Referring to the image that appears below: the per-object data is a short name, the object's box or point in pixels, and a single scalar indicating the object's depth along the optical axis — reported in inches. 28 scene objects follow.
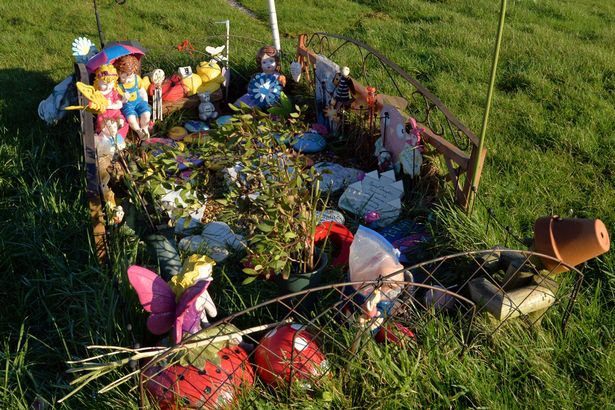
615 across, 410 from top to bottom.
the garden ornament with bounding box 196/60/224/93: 196.9
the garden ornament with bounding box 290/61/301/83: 204.4
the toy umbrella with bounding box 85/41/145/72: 170.1
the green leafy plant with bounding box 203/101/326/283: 105.8
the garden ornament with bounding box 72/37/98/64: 184.4
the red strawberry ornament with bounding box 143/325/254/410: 89.8
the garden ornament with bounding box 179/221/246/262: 128.8
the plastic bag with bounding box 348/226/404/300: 106.4
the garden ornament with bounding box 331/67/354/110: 174.6
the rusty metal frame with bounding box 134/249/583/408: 95.3
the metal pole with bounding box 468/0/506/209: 102.3
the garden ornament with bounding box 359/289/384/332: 97.7
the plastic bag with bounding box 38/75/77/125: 186.4
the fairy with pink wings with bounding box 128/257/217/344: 94.7
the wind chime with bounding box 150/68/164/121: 184.9
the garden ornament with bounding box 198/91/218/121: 196.2
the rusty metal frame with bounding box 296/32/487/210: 128.4
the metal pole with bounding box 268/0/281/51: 211.8
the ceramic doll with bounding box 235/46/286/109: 194.7
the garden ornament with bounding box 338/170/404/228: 144.9
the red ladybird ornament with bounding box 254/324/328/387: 93.9
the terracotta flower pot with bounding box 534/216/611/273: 95.4
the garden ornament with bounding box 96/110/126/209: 135.2
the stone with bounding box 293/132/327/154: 175.9
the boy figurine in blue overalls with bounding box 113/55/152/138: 174.1
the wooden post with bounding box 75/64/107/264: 122.5
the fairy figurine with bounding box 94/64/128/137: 166.9
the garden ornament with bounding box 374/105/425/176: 147.8
